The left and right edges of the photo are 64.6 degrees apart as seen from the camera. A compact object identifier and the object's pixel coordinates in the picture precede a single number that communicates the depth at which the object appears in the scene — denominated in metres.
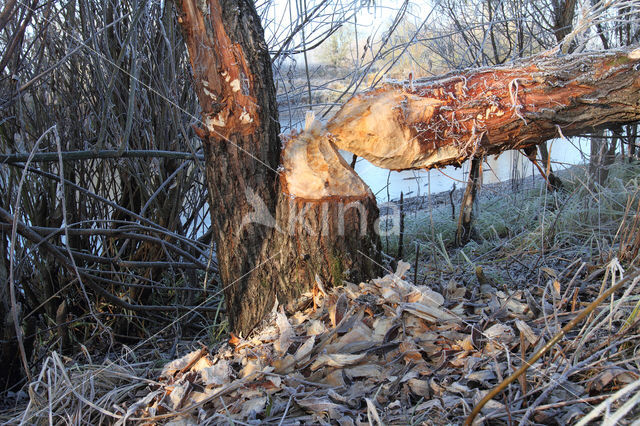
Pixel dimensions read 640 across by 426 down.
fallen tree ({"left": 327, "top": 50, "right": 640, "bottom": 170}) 1.81
